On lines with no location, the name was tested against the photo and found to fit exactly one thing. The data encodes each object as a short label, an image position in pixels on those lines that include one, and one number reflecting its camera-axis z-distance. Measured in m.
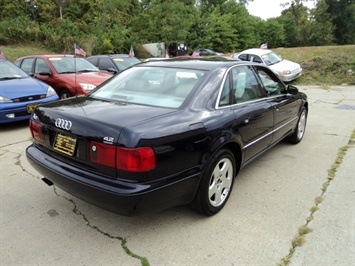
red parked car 7.25
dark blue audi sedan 2.36
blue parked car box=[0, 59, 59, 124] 5.87
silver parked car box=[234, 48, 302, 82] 13.13
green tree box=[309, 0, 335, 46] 46.56
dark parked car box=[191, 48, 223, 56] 33.04
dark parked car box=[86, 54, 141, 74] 9.85
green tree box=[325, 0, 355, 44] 48.22
